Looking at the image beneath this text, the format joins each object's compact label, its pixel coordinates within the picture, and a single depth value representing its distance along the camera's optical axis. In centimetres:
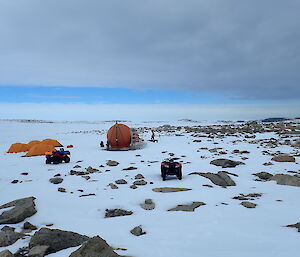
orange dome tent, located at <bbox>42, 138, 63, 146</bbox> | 2680
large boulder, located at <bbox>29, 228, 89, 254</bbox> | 508
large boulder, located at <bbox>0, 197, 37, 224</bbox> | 666
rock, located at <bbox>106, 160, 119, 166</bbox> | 1520
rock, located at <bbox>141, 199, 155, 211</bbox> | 782
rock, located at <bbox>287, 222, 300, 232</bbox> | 608
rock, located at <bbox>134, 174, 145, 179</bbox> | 1171
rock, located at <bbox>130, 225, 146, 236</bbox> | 591
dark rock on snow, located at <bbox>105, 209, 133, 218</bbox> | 738
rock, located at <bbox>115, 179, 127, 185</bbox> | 1088
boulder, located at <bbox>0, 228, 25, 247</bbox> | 529
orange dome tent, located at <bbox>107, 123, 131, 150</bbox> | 2319
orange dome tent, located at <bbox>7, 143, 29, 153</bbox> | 2253
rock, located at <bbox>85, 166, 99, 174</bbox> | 1315
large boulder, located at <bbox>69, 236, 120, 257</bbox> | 438
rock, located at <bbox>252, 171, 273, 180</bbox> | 1143
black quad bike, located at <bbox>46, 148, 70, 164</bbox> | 1566
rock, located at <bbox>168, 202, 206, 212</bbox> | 755
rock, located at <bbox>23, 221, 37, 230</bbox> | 630
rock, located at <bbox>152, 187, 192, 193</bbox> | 953
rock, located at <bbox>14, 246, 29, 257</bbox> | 480
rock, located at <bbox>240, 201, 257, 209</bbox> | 772
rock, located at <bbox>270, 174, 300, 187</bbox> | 999
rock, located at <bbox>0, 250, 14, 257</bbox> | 444
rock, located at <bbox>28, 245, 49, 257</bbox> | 474
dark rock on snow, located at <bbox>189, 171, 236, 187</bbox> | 1047
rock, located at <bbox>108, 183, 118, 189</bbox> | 1016
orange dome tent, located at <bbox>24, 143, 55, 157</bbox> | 1965
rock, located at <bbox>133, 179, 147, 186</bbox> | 1061
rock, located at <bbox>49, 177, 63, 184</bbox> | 1098
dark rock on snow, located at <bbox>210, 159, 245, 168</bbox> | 1393
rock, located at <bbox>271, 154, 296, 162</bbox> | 1456
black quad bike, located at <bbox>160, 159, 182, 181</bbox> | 1119
